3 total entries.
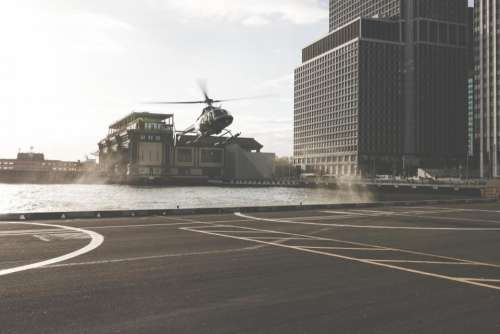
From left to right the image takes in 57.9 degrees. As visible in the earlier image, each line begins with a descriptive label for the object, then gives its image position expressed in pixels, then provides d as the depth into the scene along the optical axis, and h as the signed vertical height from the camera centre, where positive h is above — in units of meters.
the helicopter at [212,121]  71.12 +8.87
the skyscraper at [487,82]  179.59 +38.95
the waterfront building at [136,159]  197.12 +7.39
